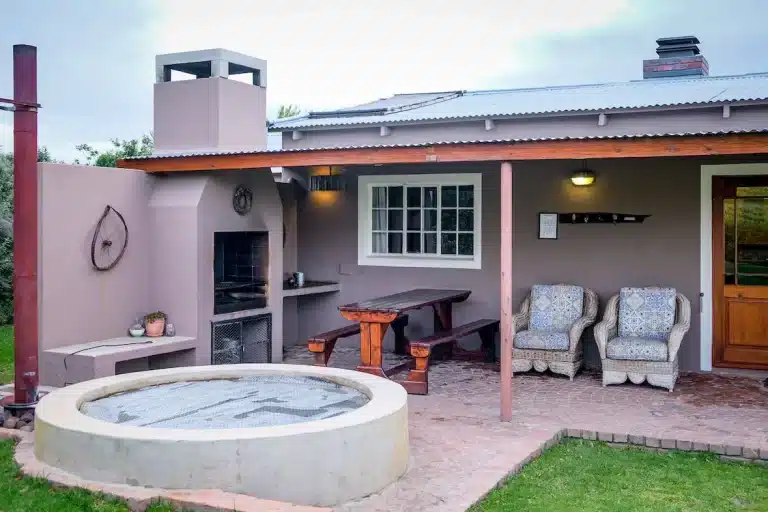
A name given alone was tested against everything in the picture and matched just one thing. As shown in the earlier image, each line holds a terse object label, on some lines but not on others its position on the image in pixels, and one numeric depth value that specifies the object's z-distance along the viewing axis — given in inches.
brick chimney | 459.2
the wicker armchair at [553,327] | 325.4
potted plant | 327.0
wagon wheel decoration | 311.0
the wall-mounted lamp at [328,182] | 407.8
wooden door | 327.9
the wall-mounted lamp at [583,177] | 348.5
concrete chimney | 368.8
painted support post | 256.1
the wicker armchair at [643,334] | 303.7
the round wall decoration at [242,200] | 350.0
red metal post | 244.7
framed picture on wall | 364.2
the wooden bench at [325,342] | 307.0
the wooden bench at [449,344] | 296.7
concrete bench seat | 285.6
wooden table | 302.2
